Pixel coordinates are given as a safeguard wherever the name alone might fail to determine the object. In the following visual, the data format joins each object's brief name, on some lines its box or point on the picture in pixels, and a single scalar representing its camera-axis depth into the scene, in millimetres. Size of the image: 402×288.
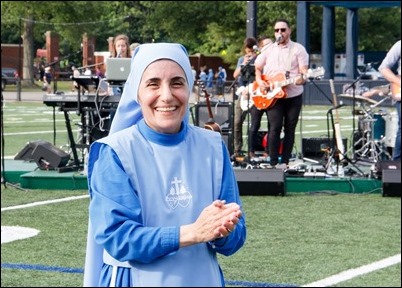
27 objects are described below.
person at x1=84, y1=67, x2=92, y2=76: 14450
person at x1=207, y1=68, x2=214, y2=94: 37900
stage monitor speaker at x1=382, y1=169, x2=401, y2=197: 12516
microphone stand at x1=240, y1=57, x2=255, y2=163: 15078
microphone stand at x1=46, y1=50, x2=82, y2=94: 15758
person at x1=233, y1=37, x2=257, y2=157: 15289
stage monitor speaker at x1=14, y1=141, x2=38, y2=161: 14852
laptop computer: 12898
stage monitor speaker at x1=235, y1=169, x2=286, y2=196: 12594
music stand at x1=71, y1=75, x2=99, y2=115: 13812
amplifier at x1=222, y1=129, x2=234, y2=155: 14711
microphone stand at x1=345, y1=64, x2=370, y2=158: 14794
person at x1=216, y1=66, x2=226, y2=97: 39169
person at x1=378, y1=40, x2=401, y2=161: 13445
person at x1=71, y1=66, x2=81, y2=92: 14016
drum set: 15430
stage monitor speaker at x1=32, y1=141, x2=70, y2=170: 14039
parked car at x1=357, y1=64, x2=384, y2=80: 49306
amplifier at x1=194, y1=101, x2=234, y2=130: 15180
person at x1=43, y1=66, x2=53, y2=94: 26550
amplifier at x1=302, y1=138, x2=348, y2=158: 15447
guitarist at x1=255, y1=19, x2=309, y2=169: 13727
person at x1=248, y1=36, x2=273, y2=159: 15281
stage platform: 12633
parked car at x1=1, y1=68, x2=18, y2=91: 57384
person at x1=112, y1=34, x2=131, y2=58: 13672
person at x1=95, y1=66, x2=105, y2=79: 14812
